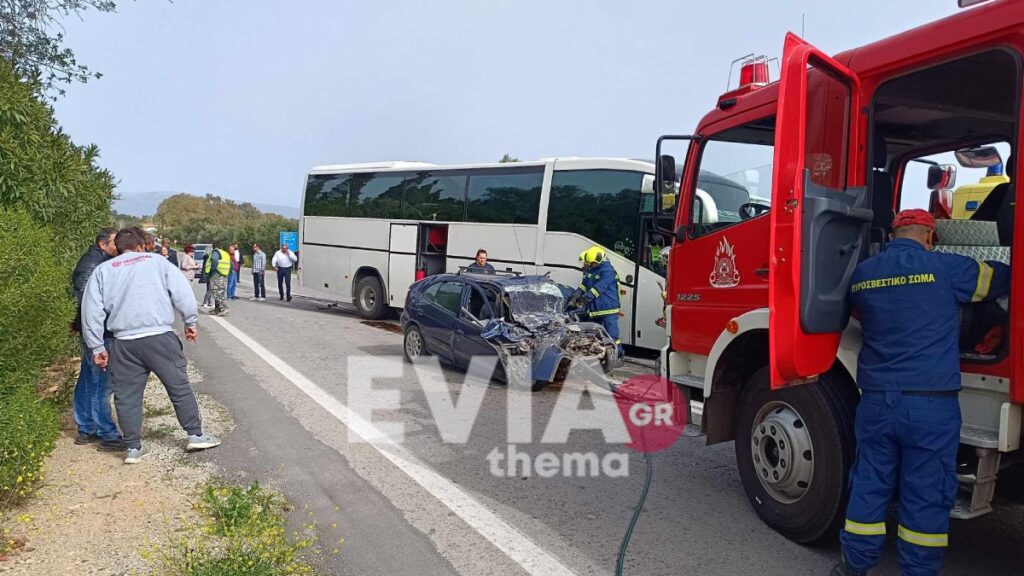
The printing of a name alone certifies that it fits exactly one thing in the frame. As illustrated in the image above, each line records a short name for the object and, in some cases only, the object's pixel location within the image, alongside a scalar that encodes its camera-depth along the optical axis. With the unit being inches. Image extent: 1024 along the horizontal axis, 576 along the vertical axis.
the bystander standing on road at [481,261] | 446.7
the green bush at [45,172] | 249.1
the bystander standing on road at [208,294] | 612.2
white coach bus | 426.0
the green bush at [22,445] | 151.5
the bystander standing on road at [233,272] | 733.9
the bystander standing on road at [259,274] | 762.8
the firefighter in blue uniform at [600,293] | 374.9
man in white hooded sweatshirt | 199.2
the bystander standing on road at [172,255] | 567.7
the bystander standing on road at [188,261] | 750.5
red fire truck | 128.0
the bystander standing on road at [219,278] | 591.2
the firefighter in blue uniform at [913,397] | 122.9
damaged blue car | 315.3
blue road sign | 1503.7
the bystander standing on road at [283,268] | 750.5
